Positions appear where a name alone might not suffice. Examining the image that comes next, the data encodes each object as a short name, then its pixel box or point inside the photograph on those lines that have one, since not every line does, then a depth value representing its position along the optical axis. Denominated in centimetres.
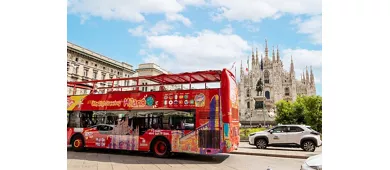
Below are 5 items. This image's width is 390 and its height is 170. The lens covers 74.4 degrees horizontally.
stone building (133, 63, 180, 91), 4319
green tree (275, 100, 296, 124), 3666
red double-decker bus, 918
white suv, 1253
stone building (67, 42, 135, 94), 3484
